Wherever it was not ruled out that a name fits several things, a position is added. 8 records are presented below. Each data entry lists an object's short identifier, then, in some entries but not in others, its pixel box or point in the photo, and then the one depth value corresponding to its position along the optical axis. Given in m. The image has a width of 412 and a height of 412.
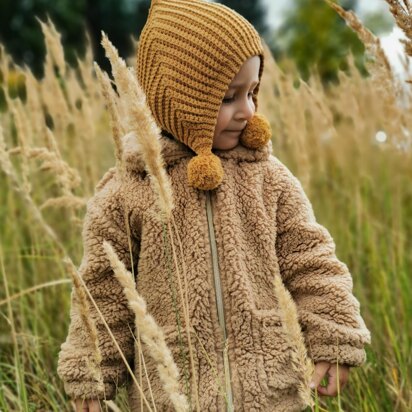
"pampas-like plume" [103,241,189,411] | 0.96
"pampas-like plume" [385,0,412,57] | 1.15
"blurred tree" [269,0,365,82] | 13.24
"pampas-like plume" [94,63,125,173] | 1.21
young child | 1.26
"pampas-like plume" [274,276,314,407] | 0.97
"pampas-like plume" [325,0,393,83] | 1.32
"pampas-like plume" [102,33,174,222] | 1.00
